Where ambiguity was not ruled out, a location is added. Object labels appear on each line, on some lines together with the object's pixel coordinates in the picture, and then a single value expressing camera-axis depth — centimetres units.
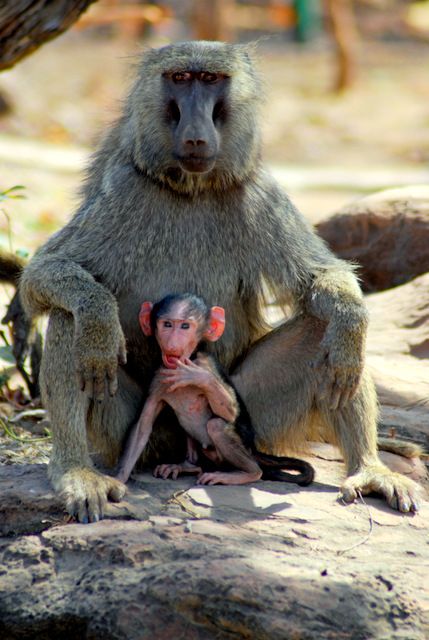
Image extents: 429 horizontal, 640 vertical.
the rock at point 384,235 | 1526
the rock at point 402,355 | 1185
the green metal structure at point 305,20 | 5159
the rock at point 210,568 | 727
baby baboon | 905
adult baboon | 893
